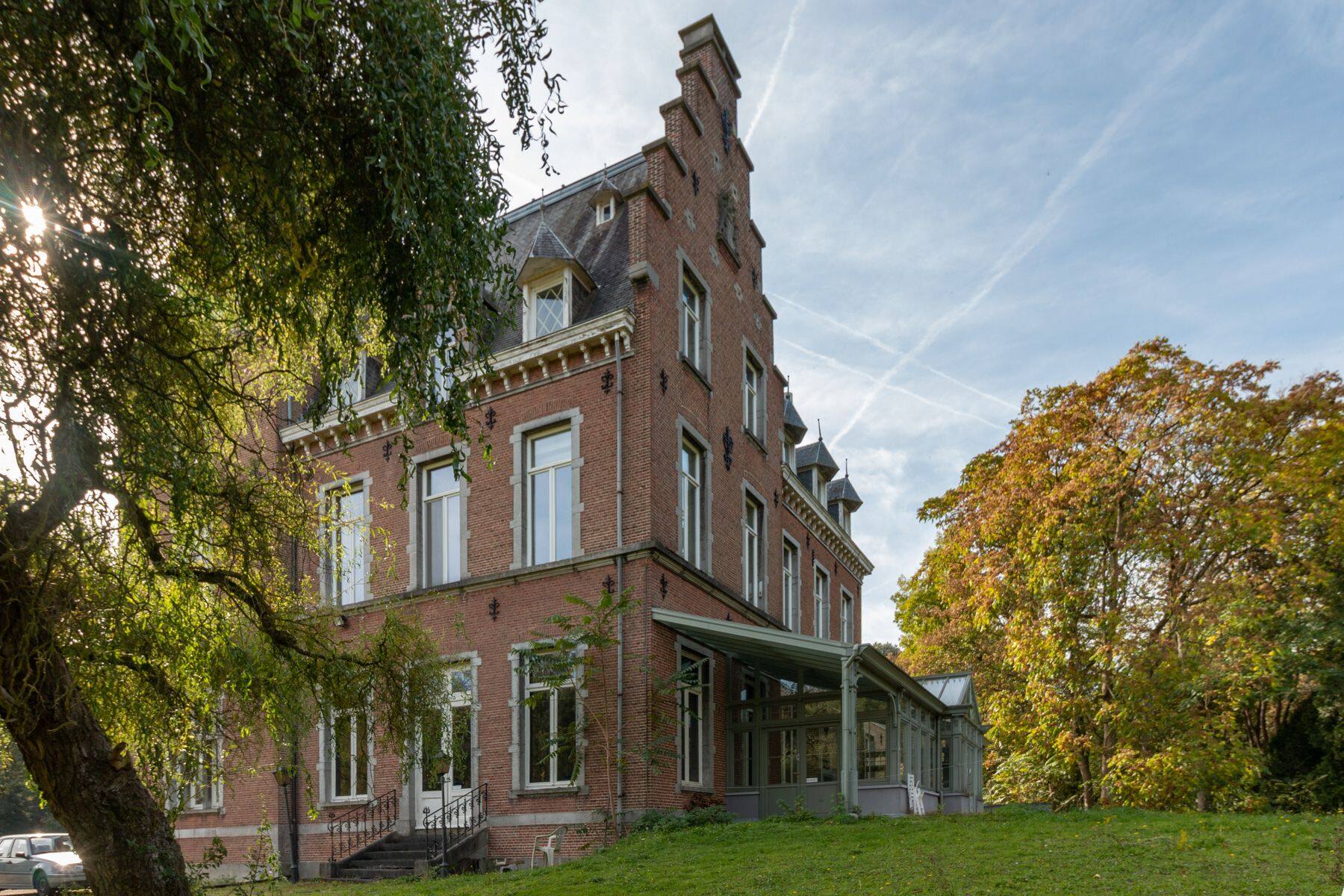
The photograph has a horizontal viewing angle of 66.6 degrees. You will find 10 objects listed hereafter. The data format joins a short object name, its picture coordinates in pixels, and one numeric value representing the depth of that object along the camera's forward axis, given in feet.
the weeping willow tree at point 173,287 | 21.95
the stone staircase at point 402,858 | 51.11
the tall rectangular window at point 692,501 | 58.75
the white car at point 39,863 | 68.18
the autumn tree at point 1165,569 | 67.46
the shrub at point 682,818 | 48.29
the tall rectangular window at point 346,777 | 60.08
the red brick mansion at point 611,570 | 52.37
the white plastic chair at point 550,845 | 48.85
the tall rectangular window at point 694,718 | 55.36
